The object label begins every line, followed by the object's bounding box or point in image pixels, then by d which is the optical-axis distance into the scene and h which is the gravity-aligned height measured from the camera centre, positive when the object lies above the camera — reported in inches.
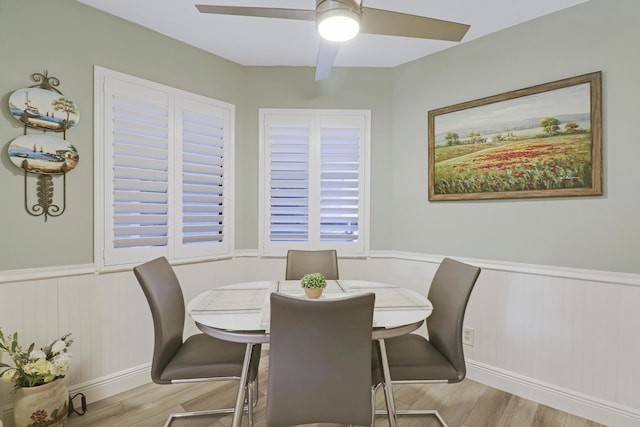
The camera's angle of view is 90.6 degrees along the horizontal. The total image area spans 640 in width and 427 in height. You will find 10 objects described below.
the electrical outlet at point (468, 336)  101.4 -38.5
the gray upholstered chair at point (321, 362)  48.4 -23.5
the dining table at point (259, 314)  57.1 -19.7
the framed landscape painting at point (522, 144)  81.7 +21.6
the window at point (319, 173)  121.5 +16.5
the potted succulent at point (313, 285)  68.4 -15.0
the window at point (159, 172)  89.9 +13.6
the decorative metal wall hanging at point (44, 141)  75.0 +18.0
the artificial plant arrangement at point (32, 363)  67.9 -32.9
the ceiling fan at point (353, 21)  59.6 +41.1
